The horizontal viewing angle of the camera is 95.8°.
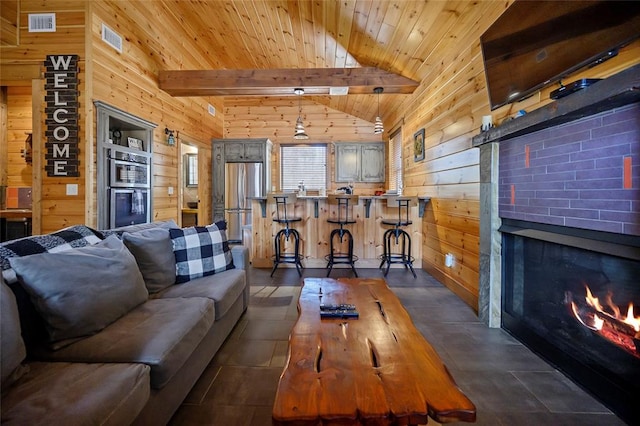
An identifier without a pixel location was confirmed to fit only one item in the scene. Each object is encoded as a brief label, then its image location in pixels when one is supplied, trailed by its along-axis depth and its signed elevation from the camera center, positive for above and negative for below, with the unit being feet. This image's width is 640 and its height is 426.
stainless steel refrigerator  20.89 +0.96
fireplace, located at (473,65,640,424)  4.53 -0.56
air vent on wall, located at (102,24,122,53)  11.27 +6.74
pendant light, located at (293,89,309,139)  17.25 +4.44
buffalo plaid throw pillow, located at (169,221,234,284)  7.33 -1.23
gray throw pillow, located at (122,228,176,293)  6.48 -1.18
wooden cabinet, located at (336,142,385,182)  22.57 +3.42
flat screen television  4.43 +3.06
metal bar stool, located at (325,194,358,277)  13.66 -1.34
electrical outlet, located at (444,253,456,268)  10.92 -2.10
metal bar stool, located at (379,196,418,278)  13.42 -1.64
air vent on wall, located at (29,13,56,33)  10.82 +6.87
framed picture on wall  14.24 +3.06
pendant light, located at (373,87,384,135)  16.67 +4.58
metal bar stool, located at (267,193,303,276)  13.62 -1.50
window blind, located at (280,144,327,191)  23.82 +3.24
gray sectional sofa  3.09 -1.94
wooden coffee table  2.92 -2.07
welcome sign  10.67 +3.14
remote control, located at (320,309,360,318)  5.27 -1.99
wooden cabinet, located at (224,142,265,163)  21.33 +4.00
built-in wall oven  11.54 +0.76
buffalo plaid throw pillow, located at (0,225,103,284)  4.15 -0.65
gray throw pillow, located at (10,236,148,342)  3.98 -1.24
